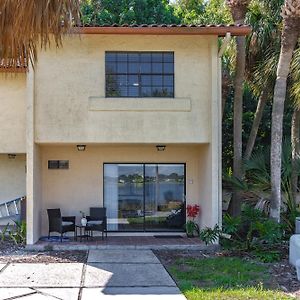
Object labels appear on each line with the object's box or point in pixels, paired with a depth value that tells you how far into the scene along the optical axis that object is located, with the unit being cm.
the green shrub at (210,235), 1338
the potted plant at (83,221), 1498
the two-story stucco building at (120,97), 1380
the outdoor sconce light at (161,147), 1584
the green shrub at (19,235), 1435
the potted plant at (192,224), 1573
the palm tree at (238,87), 1602
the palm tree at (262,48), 1698
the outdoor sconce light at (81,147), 1553
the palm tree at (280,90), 1425
